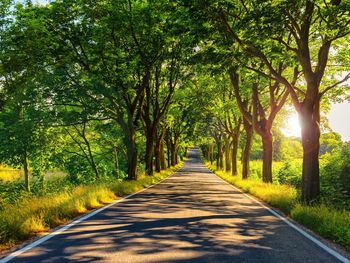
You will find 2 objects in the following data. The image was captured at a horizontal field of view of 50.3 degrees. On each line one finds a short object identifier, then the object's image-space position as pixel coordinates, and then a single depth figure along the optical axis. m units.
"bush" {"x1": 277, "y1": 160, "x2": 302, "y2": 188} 23.72
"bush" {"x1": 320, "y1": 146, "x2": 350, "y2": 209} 16.18
